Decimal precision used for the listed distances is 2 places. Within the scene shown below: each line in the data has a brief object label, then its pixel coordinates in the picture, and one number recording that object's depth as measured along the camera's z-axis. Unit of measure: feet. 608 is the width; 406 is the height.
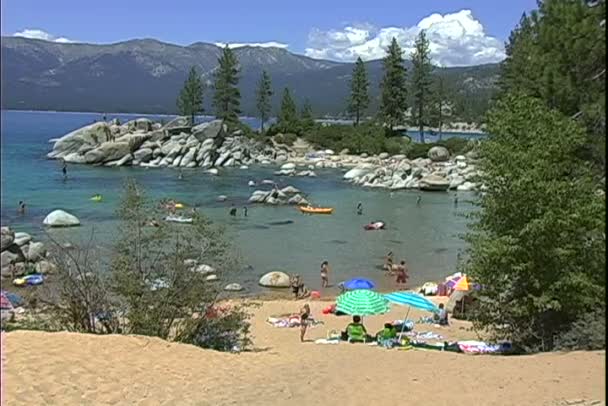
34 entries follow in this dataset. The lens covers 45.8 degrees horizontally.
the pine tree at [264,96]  309.22
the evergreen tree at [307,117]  282.36
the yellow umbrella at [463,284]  56.24
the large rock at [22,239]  70.87
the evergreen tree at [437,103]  293.23
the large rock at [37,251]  72.62
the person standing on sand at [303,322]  51.37
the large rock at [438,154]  218.59
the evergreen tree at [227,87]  276.62
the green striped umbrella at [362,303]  50.52
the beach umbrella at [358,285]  65.62
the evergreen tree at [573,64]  40.93
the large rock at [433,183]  164.45
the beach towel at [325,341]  48.87
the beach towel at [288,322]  56.85
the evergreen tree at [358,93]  293.43
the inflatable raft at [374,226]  111.76
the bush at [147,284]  39.47
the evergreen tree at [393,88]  272.92
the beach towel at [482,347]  42.91
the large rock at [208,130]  230.07
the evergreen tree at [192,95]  302.04
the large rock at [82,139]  226.99
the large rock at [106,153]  211.82
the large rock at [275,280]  74.92
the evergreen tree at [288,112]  283.38
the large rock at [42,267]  67.85
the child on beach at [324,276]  76.76
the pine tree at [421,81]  277.64
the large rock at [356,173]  185.57
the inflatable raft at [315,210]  127.54
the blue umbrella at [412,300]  51.70
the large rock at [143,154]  215.10
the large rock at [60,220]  105.40
